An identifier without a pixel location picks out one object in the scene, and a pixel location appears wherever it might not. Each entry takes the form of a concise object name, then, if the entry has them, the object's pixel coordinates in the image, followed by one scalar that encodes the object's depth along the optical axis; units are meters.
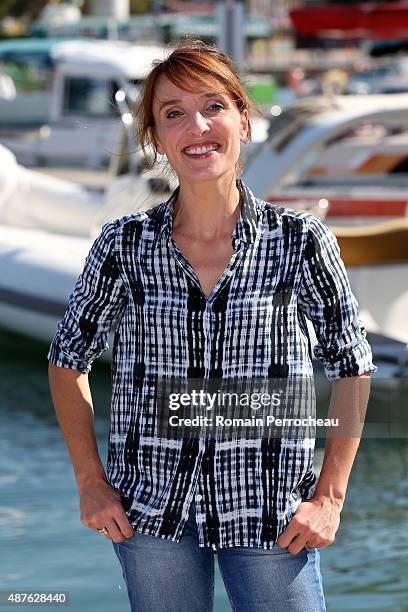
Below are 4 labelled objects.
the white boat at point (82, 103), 24.97
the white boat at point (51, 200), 14.99
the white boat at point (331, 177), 12.13
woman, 3.02
